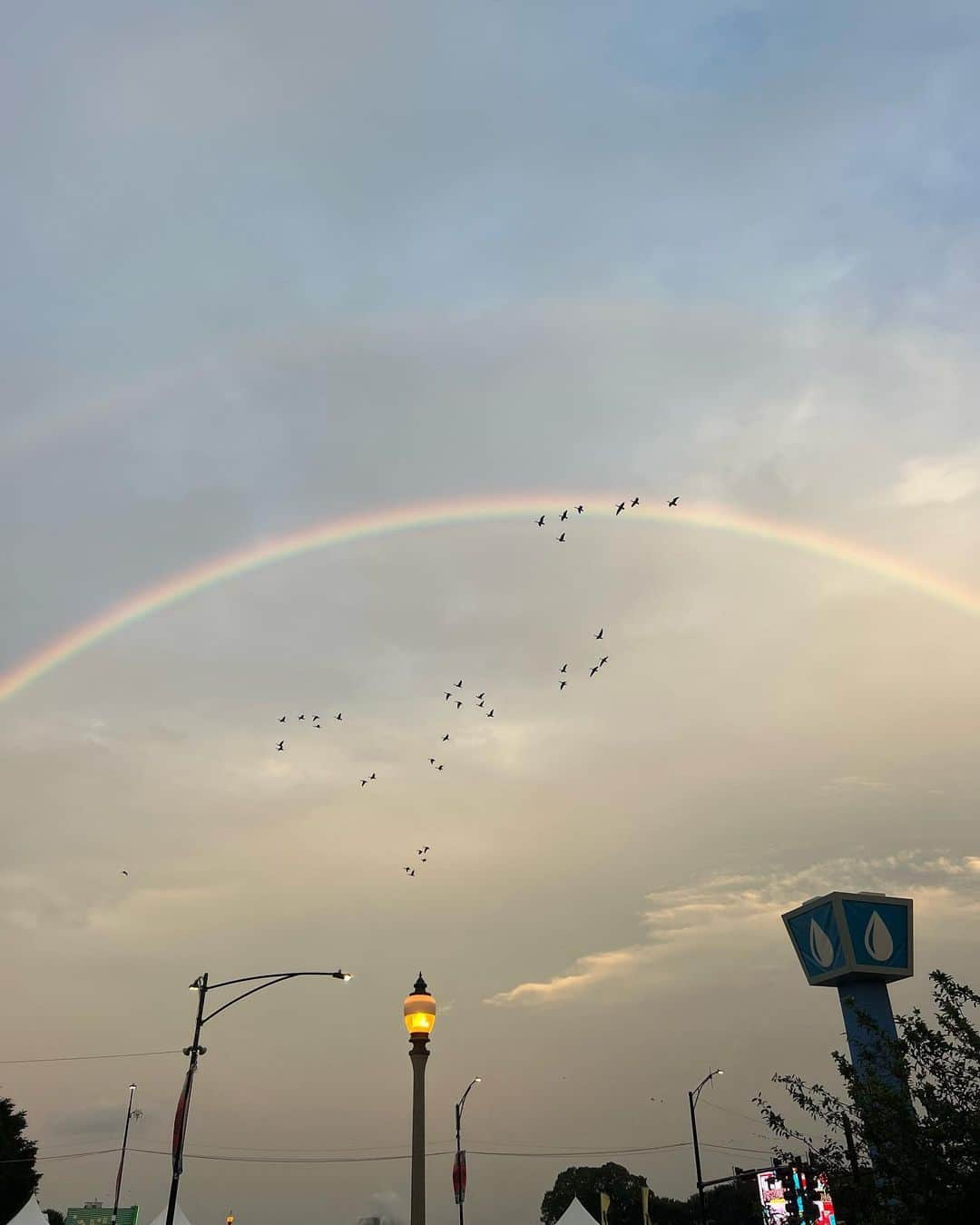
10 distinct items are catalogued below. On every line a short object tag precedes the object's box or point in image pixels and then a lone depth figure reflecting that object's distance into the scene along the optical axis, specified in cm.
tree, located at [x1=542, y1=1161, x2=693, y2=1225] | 13988
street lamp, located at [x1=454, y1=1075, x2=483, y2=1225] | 3753
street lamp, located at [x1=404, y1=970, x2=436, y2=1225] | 1475
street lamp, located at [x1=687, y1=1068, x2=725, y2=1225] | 6215
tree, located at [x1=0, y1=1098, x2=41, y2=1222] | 8325
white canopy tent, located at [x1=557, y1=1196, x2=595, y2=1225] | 5406
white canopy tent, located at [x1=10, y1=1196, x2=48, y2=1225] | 5250
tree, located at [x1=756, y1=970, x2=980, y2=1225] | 1689
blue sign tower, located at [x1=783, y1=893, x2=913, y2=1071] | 5453
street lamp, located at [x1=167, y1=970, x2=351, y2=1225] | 2806
